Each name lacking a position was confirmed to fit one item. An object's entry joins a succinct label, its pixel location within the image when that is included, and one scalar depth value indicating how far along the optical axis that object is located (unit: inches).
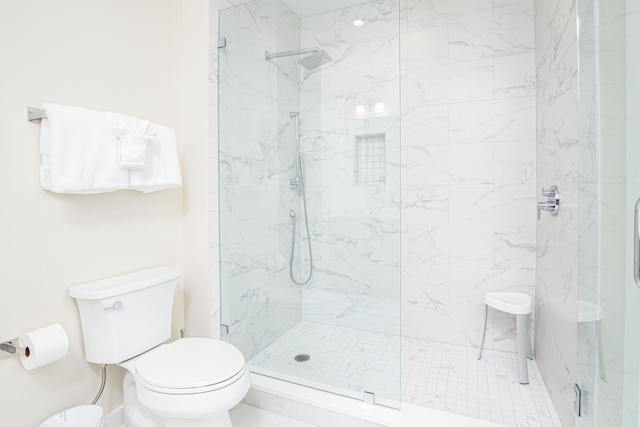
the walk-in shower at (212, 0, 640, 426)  65.4
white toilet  48.5
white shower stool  77.7
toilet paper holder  47.8
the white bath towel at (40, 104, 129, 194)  50.6
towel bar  50.6
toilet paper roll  47.9
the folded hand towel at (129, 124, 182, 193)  61.7
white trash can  52.5
